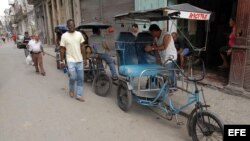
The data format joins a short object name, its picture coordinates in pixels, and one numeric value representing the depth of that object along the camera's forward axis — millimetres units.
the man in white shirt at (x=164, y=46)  5431
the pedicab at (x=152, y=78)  3833
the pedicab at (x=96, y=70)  6840
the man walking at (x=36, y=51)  10273
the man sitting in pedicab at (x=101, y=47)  7279
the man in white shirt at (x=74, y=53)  6199
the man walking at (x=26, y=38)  15319
